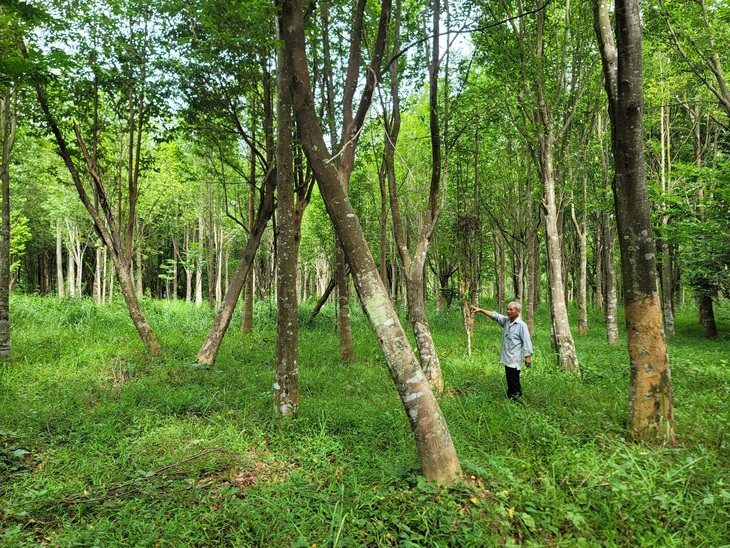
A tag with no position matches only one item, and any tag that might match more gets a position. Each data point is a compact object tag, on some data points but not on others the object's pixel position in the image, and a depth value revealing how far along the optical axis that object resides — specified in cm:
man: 576
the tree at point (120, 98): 737
